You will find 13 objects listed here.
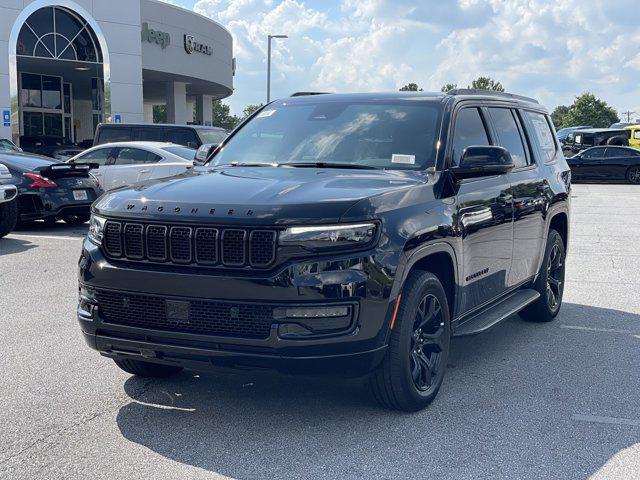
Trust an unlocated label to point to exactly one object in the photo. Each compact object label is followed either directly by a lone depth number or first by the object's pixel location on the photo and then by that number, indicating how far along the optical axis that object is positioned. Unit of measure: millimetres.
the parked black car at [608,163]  29891
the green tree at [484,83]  81625
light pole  41778
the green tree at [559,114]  91500
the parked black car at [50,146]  25438
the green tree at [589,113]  87125
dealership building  33438
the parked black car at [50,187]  13172
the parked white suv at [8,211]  11578
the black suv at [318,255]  4051
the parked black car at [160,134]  18250
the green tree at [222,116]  102631
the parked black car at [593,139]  34031
